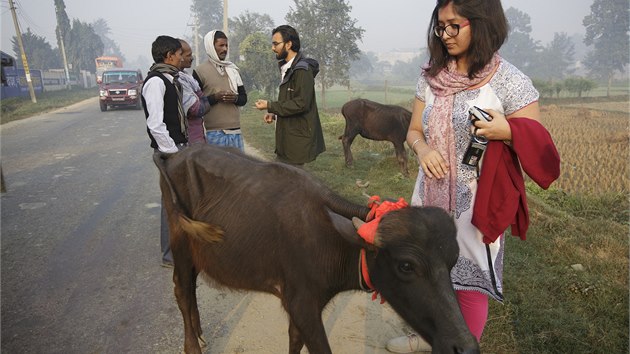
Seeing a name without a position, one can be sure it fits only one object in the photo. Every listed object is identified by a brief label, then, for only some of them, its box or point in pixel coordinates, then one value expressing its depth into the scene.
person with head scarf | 4.24
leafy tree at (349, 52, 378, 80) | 90.12
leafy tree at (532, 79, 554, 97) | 33.22
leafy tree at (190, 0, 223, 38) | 91.85
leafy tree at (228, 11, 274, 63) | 32.16
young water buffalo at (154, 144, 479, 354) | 1.67
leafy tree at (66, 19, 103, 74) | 59.44
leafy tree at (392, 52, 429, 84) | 110.25
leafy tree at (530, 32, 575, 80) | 79.12
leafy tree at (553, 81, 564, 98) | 33.05
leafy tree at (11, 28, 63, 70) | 55.91
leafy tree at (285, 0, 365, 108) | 25.20
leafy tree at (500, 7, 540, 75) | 86.31
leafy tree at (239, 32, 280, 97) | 23.45
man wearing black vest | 3.28
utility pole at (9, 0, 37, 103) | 20.63
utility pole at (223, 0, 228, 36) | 17.48
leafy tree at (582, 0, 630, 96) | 57.56
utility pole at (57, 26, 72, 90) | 40.41
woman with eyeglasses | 1.72
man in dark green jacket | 3.96
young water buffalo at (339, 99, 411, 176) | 8.30
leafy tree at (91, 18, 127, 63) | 139.50
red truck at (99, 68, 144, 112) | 18.55
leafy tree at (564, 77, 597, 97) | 34.78
